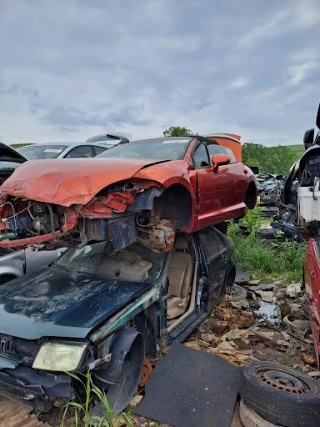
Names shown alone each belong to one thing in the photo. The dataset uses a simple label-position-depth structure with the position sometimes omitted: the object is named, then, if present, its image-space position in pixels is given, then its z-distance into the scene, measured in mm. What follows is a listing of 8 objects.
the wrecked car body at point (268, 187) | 13852
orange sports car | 3021
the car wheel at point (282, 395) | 2359
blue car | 2365
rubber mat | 2664
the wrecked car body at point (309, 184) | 3268
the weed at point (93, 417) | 2283
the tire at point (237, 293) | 5234
